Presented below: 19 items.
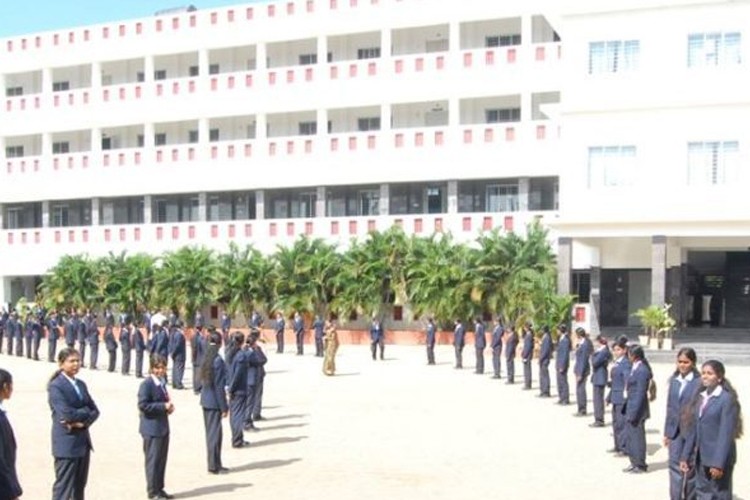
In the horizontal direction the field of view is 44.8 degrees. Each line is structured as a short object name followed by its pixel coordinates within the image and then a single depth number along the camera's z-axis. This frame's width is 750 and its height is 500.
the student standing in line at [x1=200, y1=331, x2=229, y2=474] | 11.16
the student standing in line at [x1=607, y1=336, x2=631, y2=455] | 12.07
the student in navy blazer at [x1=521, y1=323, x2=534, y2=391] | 19.09
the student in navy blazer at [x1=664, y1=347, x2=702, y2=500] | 8.89
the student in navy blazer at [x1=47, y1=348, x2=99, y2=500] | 8.66
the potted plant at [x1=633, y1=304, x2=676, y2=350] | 23.73
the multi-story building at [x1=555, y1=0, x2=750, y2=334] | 23.95
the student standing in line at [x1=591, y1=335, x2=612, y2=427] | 14.17
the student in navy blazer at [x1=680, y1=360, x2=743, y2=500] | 7.77
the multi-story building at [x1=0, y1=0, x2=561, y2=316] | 31.30
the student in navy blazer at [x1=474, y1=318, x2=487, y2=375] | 21.66
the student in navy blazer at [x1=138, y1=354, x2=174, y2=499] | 9.82
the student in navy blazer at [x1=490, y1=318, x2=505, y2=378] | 20.97
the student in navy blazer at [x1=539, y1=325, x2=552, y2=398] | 18.05
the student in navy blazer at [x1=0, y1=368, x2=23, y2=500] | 6.67
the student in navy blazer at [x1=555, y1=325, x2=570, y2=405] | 16.39
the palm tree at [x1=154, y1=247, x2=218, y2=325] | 31.64
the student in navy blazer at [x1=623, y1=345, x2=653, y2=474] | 11.27
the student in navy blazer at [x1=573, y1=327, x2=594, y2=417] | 15.20
